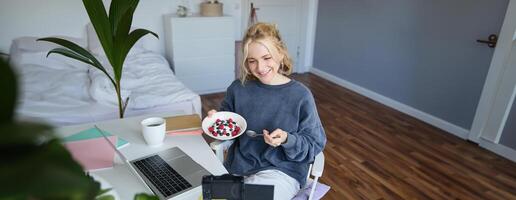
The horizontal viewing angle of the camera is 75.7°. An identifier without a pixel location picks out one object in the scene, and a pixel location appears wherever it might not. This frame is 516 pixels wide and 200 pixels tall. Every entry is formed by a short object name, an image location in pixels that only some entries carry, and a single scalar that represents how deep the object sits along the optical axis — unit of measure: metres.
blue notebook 1.18
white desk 0.98
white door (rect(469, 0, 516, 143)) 2.48
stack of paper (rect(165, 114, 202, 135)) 1.32
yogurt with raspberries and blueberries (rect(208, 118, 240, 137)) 1.24
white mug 1.18
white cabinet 3.56
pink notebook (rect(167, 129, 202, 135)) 1.31
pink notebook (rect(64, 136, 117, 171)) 1.05
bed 2.08
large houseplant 1.27
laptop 0.98
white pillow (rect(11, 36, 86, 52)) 2.96
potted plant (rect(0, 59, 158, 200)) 0.21
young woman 1.27
